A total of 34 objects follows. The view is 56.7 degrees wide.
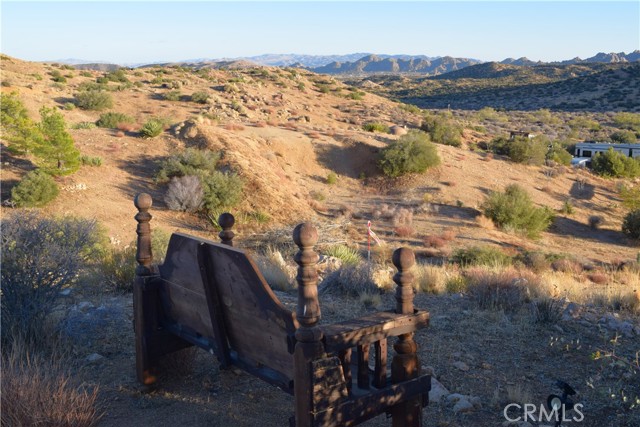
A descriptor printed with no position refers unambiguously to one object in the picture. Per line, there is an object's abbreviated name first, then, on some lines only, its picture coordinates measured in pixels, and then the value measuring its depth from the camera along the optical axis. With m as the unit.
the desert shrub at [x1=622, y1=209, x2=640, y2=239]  20.45
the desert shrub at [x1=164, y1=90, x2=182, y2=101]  35.48
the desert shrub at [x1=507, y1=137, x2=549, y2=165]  27.91
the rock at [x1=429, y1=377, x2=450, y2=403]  4.74
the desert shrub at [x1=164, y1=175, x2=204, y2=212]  16.75
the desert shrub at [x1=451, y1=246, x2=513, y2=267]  14.11
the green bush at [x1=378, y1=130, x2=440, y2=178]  23.30
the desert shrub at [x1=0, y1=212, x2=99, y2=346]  5.18
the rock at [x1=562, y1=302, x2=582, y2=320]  6.73
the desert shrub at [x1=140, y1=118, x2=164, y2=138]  21.12
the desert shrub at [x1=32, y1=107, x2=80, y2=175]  16.27
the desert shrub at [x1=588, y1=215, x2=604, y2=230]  21.96
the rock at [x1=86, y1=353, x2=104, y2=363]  5.34
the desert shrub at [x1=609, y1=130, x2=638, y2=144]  41.65
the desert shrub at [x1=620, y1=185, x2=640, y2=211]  23.29
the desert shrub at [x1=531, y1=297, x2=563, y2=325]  6.56
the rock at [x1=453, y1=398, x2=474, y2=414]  4.56
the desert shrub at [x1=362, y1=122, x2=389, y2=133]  32.19
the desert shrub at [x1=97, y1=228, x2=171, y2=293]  7.86
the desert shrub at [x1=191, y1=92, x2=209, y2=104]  35.72
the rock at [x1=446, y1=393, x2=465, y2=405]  4.71
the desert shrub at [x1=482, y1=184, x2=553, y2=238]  19.72
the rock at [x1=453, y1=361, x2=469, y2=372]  5.34
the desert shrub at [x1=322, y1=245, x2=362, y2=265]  11.83
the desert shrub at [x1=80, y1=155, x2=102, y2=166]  17.94
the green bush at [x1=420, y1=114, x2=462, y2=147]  32.66
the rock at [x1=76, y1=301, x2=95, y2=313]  6.65
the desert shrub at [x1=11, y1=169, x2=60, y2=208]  14.70
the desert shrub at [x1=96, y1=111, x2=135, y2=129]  25.25
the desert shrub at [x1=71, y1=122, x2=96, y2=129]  23.65
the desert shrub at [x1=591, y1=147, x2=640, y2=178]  28.73
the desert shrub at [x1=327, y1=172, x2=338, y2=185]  22.75
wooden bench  3.14
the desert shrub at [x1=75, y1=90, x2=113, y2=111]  30.39
